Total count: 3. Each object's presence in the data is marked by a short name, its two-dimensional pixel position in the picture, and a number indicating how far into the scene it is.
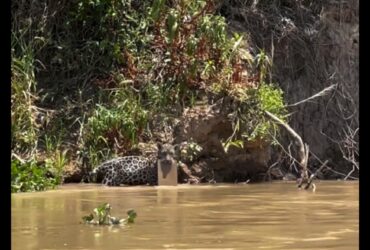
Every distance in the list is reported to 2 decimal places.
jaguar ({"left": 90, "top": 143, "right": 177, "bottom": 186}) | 17.89
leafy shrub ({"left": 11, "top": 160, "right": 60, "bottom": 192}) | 16.02
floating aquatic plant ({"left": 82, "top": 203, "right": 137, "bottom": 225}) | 8.96
